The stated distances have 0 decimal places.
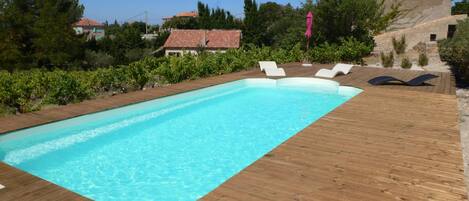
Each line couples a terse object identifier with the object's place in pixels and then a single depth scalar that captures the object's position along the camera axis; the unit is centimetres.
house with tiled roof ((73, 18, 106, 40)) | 12156
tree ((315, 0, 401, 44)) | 2072
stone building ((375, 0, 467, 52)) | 2553
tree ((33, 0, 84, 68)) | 3547
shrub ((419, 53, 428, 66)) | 1707
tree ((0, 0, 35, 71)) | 3353
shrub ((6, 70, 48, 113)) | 807
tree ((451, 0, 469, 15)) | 3597
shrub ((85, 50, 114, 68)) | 4178
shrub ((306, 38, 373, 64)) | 1811
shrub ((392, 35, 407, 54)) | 2217
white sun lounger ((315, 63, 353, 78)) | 1194
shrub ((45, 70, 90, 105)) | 840
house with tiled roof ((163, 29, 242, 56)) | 5781
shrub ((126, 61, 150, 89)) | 1032
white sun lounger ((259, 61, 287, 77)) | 1216
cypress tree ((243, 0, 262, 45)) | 5603
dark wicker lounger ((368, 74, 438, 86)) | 1013
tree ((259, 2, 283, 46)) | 5956
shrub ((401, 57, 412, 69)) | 1640
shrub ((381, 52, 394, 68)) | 1711
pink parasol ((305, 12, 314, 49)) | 1409
